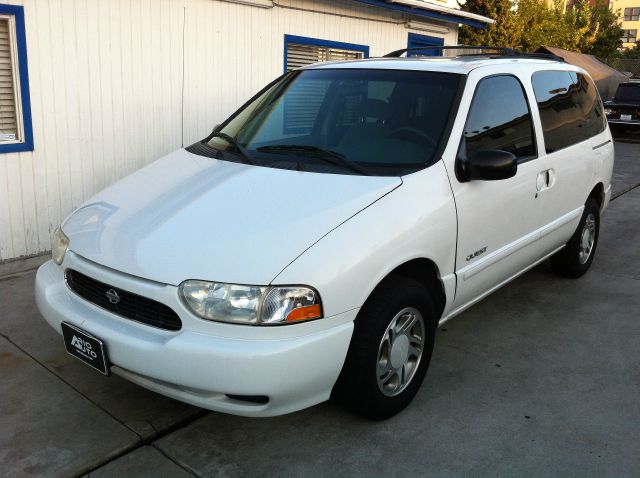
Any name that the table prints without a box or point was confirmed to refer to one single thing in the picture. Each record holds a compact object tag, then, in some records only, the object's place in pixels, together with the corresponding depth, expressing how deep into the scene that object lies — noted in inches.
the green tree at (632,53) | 1744.6
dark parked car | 658.2
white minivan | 108.3
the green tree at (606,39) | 1430.9
